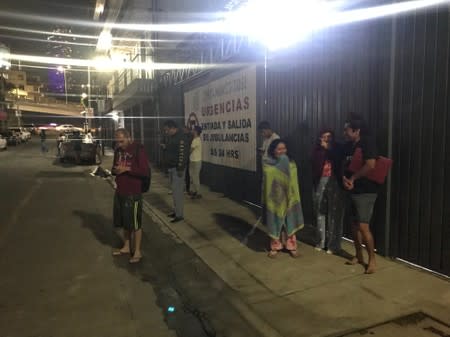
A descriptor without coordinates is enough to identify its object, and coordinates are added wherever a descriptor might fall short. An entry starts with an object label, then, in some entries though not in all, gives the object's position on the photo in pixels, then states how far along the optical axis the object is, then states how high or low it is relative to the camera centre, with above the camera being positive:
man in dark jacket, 7.08 -0.35
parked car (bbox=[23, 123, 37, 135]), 78.88 +0.99
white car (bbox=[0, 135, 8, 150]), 33.68 -0.89
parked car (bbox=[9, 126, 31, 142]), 48.09 -0.26
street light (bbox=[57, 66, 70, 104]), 51.63 +8.25
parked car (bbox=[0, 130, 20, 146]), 41.00 -0.43
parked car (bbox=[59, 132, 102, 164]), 21.11 -1.04
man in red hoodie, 5.46 -0.63
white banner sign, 8.89 +0.32
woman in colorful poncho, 5.23 -0.83
